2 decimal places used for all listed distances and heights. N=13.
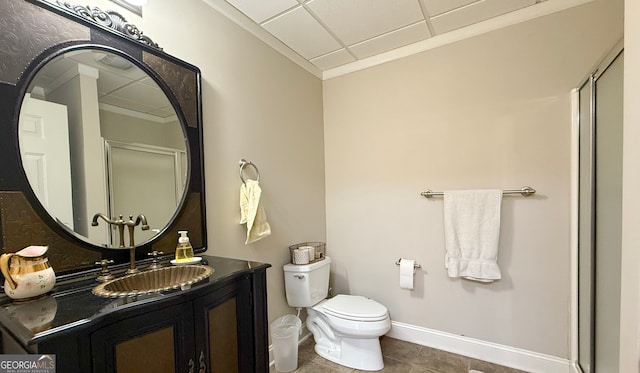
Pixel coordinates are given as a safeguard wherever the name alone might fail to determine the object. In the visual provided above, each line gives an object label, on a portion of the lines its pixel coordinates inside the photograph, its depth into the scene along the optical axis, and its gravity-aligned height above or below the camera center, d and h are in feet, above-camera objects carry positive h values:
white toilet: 6.15 -3.20
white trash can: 6.17 -3.74
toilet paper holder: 7.21 -2.34
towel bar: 6.02 -0.38
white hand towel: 5.66 -0.67
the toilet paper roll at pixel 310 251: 7.05 -1.84
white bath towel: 6.22 -1.34
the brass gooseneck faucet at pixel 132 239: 3.77 -0.77
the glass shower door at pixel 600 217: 4.09 -0.76
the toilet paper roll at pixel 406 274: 7.04 -2.49
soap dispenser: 4.30 -1.06
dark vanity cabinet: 2.27 -1.47
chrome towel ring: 5.93 +0.34
